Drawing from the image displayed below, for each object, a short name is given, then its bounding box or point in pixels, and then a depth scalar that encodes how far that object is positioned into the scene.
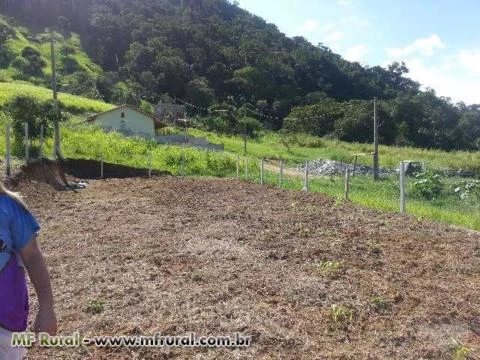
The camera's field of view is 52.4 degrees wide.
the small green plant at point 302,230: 8.00
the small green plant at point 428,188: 15.73
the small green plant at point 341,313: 4.36
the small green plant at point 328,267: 5.80
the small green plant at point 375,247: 6.91
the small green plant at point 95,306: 4.57
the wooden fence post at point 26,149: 14.36
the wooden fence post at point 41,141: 17.11
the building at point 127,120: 37.59
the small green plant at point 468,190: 14.93
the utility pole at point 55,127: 19.01
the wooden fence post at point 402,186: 9.91
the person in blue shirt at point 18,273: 2.24
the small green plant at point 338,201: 11.41
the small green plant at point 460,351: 3.67
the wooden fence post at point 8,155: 12.55
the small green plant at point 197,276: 5.47
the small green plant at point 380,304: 4.64
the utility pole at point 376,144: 25.16
